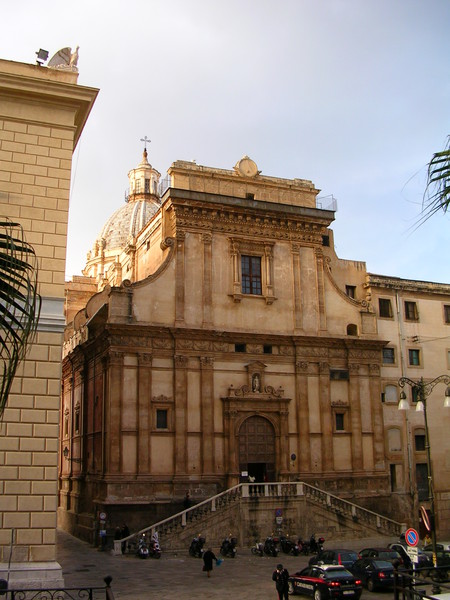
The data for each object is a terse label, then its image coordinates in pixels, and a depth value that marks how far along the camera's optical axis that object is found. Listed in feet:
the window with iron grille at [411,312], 149.18
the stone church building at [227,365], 118.21
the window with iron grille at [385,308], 146.61
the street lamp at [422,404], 72.41
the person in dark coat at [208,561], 84.38
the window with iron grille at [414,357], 146.30
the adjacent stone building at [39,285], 55.77
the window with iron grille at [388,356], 143.23
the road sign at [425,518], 71.29
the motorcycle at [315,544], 107.16
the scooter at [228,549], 104.34
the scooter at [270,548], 106.32
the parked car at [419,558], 85.70
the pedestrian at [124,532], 109.50
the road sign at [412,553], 61.36
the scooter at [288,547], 107.64
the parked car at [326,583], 71.05
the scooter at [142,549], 100.73
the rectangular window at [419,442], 140.97
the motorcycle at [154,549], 101.04
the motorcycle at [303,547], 108.27
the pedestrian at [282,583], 69.15
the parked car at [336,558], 85.46
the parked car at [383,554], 86.96
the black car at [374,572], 80.38
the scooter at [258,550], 106.63
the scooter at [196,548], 102.68
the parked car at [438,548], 95.40
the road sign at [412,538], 64.54
